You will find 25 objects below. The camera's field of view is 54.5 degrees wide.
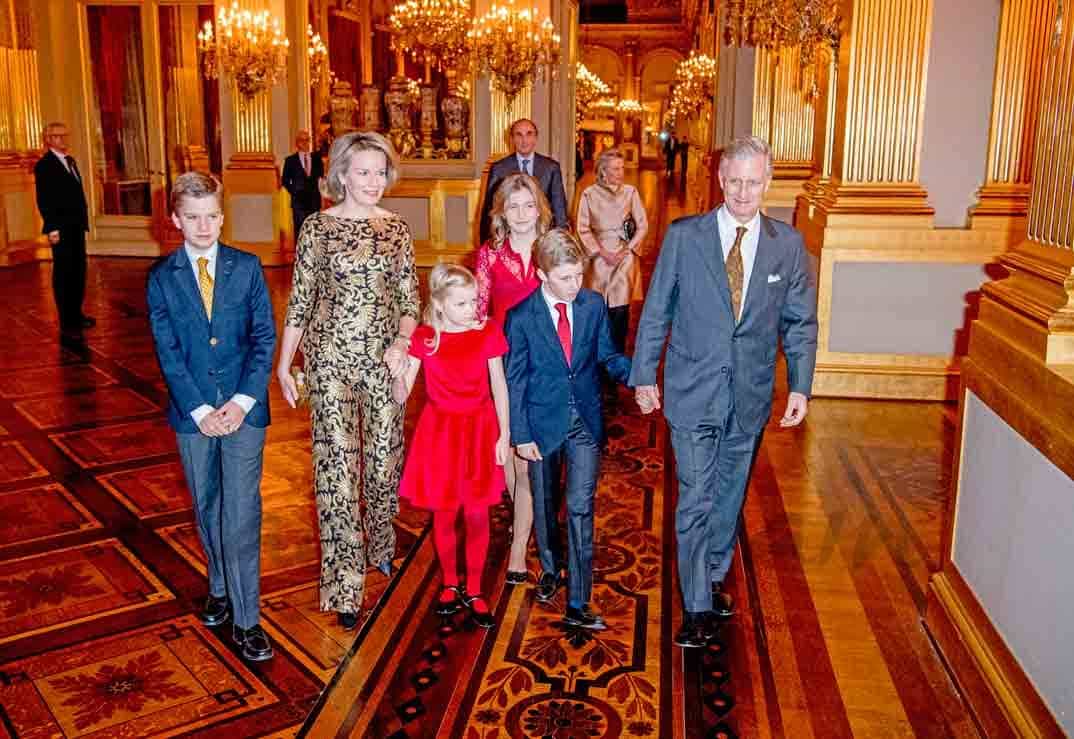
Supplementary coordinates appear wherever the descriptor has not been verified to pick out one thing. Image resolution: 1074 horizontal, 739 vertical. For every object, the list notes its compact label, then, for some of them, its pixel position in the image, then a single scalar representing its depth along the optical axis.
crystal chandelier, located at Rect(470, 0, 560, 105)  10.95
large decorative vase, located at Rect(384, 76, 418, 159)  13.51
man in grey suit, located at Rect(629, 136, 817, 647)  3.34
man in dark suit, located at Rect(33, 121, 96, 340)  8.52
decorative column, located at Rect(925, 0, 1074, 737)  2.68
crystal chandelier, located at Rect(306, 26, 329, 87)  15.31
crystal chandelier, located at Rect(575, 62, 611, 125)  27.64
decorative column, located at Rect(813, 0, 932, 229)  6.60
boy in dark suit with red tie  3.47
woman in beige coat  6.24
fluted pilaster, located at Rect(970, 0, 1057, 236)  6.59
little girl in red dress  3.50
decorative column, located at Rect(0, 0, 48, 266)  12.62
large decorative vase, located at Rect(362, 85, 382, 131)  13.72
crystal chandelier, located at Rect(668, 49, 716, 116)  19.03
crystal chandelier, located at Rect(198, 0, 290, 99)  11.80
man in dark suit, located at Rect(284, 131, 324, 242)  11.48
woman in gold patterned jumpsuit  3.45
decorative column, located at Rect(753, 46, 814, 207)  11.30
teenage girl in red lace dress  3.88
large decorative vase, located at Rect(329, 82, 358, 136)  13.77
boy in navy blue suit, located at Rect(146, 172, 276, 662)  3.15
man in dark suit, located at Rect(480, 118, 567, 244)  6.21
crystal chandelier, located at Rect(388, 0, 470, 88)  11.93
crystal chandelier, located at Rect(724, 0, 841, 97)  7.14
